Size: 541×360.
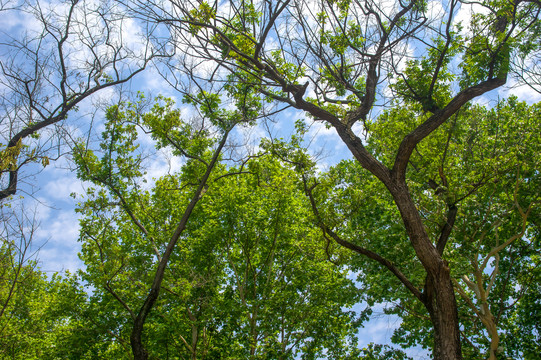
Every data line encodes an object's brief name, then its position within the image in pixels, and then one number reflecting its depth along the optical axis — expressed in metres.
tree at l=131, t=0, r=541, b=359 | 7.02
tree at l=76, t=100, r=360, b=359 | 11.59
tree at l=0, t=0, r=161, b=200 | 5.94
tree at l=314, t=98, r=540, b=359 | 9.05
